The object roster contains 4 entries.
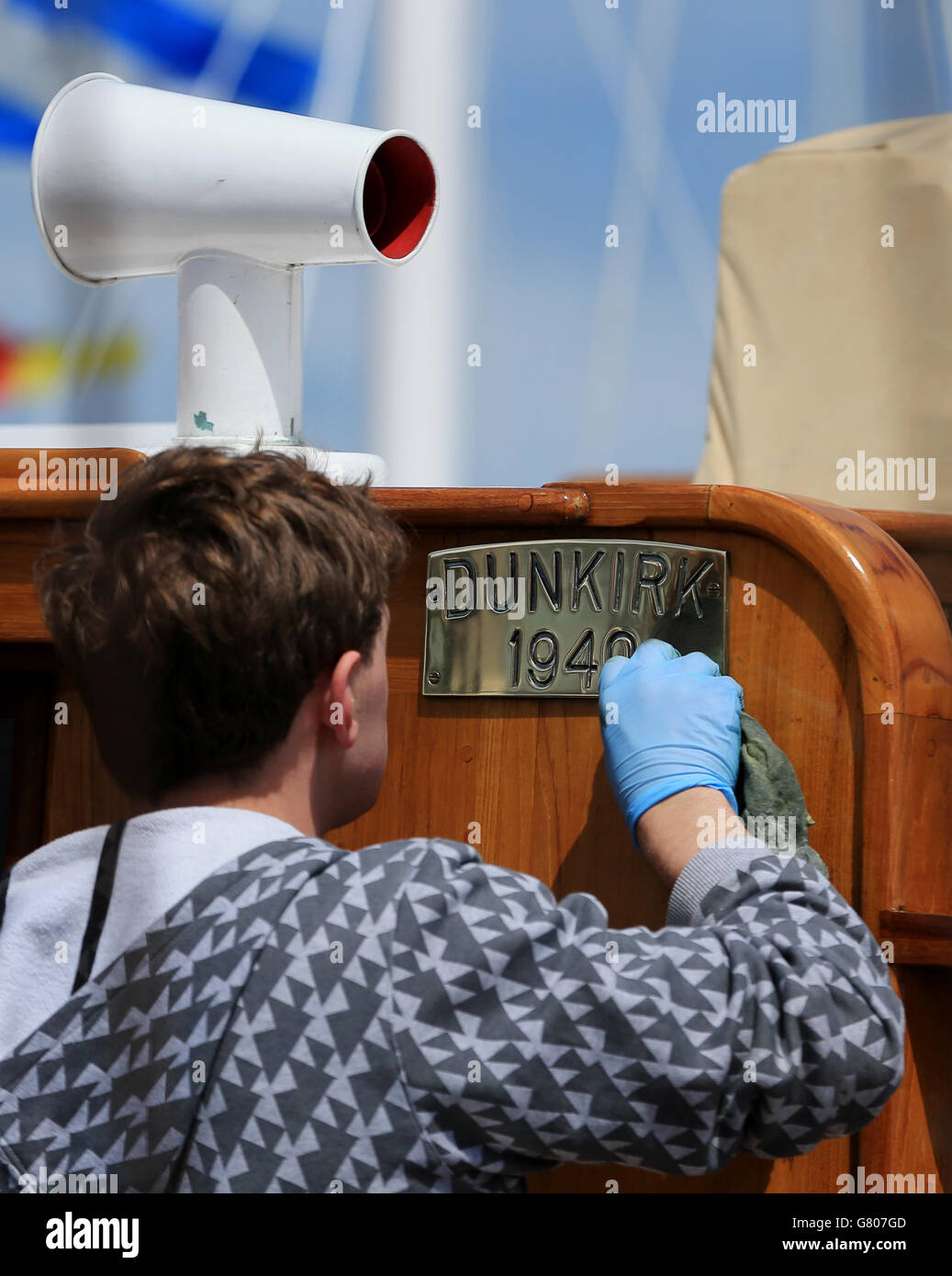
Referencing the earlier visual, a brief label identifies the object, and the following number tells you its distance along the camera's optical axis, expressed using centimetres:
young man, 213
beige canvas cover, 306
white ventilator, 252
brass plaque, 245
